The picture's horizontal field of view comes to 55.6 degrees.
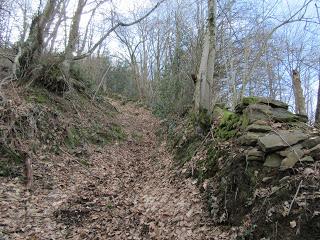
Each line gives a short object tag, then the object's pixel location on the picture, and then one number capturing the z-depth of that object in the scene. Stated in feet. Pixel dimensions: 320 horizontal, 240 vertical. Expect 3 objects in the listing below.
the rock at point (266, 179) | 15.39
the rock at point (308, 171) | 14.01
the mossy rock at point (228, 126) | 22.67
